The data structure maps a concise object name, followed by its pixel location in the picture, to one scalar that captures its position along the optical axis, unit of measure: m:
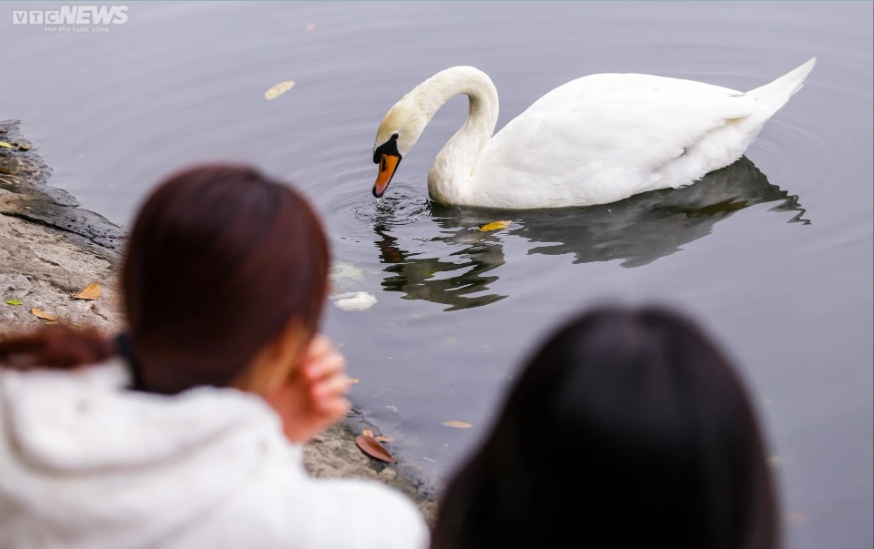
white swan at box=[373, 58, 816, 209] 5.99
